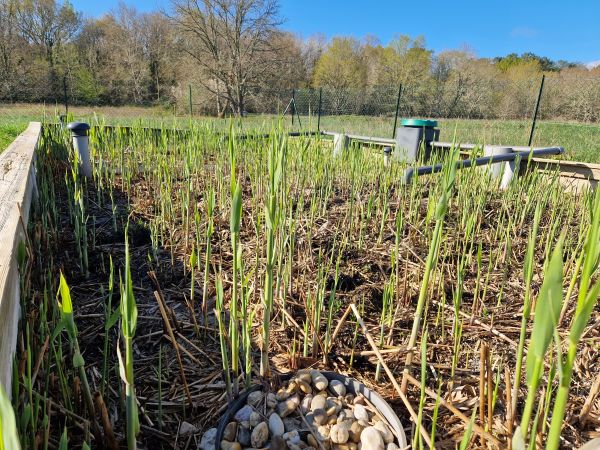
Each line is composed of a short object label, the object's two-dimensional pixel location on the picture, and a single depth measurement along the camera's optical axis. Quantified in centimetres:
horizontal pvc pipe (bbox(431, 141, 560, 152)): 380
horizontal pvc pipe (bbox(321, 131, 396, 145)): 479
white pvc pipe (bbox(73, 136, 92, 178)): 267
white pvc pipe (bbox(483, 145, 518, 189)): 276
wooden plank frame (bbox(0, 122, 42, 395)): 62
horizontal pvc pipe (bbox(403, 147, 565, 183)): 206
